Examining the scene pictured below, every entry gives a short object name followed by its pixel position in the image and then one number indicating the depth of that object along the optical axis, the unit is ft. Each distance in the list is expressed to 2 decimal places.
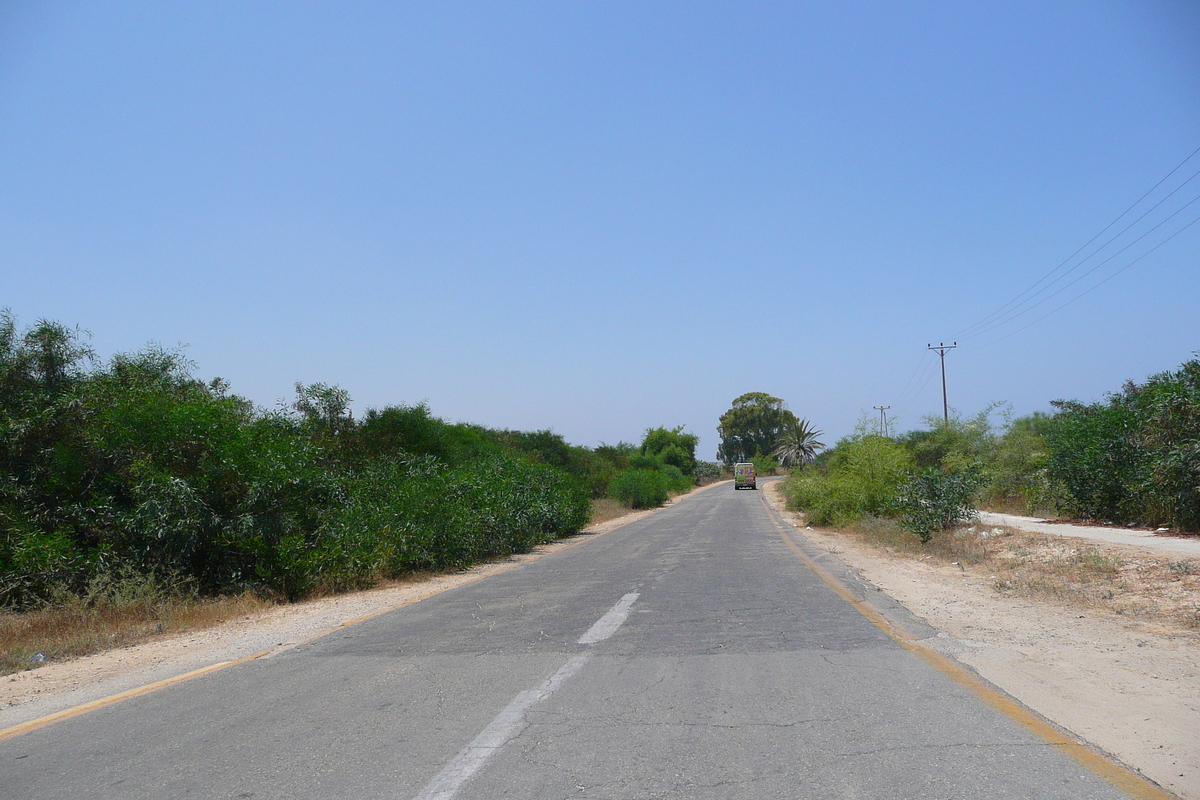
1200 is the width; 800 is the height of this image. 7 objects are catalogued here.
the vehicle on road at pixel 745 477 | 250.78
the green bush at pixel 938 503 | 59.47
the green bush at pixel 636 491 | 161.99
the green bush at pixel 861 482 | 79.56
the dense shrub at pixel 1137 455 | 50.75
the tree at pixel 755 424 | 422.00
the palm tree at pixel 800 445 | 353.31
